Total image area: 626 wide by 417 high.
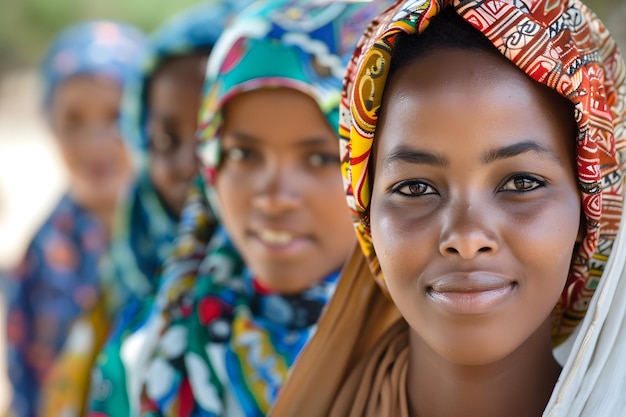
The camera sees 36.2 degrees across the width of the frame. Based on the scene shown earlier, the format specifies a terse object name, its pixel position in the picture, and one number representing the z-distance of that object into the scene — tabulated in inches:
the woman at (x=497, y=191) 67.0
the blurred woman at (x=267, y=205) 102.7
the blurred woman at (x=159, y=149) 138.5
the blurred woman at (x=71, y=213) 177.6
